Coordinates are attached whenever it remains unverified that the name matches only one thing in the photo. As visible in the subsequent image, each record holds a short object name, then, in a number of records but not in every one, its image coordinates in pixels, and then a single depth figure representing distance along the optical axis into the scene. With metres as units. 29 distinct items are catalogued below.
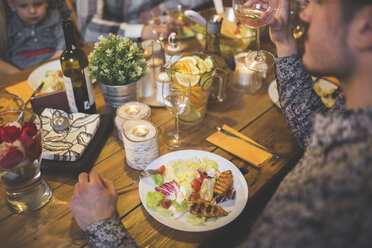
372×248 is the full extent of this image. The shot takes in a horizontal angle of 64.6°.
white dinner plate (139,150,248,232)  0.93
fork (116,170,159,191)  1.08
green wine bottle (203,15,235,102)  1.45
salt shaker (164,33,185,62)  1.55
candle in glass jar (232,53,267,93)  1.60
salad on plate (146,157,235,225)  0.97
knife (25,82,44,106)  1.46
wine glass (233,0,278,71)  1.33
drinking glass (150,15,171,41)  2.01
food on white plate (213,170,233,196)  1.03
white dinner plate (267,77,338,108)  1.55
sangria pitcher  1.28
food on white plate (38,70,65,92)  1.55
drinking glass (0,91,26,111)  1.17
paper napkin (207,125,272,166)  1.21
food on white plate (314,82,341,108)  1.54
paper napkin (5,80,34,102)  1.51
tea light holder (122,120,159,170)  1.09
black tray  1.09
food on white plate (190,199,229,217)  0.96
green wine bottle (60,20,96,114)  1.26
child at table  2.29
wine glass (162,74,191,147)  1.22
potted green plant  1.26
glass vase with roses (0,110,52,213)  0.87
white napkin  1.11
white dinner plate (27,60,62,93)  1.57
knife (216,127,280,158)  1.25
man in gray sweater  0.60
